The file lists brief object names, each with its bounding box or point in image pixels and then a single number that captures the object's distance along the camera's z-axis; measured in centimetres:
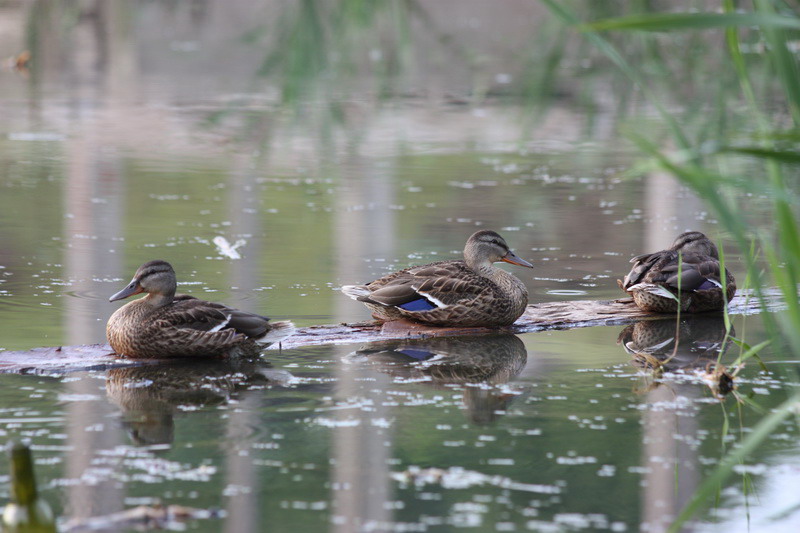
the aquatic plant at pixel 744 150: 570
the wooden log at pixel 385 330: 1183
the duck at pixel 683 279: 1444
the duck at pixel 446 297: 1400
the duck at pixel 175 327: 1221
